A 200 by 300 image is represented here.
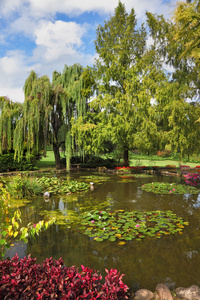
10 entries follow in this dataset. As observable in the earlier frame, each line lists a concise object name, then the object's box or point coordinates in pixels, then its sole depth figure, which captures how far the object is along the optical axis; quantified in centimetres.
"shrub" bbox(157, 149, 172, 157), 2348
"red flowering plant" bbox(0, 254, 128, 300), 180
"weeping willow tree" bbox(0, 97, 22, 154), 1382
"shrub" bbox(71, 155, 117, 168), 1728
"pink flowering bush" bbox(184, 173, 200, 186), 1008
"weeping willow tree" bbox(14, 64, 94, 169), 1384
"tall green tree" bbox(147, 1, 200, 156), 1052
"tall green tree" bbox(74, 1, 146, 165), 1365
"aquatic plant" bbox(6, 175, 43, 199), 704
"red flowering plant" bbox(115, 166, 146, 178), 1455
